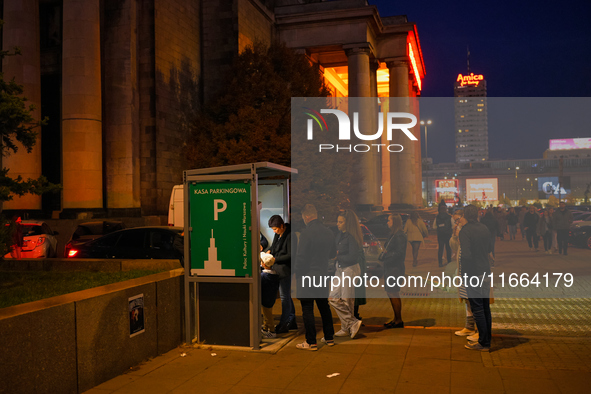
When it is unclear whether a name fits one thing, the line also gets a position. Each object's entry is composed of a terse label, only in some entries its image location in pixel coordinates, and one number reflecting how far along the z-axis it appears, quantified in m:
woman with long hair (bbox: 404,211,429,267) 16.55
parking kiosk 7.12
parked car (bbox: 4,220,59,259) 15.04
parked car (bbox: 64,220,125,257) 14.68
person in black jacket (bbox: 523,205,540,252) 21.58
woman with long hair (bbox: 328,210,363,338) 7.69
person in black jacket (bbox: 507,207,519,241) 27.28
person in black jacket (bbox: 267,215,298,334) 7.65
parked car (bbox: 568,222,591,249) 22.35
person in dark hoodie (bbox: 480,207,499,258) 18.67
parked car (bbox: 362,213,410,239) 24.66
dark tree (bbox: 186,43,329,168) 22.50
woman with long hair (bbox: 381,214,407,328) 8.46
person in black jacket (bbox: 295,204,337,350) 7.11
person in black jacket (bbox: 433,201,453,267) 17.17
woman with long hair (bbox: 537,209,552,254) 20.19
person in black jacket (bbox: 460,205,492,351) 6.82
